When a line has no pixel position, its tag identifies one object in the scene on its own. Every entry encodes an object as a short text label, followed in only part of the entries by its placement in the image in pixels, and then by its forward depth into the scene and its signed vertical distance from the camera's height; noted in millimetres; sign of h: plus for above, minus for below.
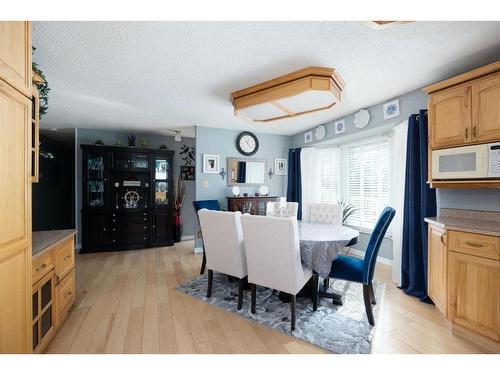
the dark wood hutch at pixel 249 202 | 4199 -318
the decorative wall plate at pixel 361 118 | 3260 +978
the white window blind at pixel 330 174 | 4344 +235
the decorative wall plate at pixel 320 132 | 4121 +978
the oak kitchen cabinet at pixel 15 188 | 1067 -12
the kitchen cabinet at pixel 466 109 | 1826 +668
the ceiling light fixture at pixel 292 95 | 2111 +922
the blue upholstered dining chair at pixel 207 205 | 3534 -301
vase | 4988 -919
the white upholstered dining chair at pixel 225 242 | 2195 -556
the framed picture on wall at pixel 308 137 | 4516 +981
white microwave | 1840 +205
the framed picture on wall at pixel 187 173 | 5309 +297
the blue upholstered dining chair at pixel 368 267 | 1924 -724
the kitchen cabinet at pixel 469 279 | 1616 -708
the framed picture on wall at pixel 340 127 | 3705 +971
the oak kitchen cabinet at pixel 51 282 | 1563 -767
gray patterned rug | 1761 -1189
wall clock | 4613 +863
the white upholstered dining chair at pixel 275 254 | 1834 -573
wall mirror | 4523 +292
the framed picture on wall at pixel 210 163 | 4324 +429
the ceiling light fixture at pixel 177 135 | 4703 +1065
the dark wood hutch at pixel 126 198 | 4242 -234
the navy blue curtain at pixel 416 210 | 2422 -253
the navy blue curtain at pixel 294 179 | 4691 +142
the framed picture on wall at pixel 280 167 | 5012 +415
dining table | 1980 -545
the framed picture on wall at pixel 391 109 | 2877 +981
